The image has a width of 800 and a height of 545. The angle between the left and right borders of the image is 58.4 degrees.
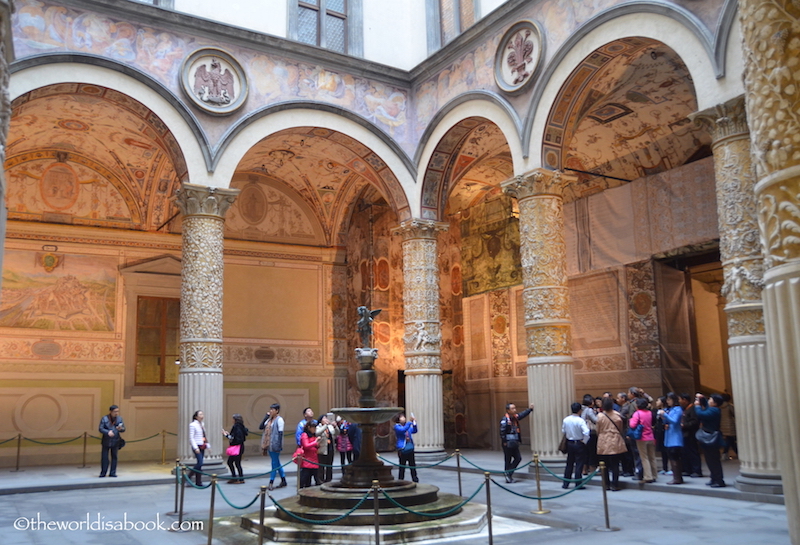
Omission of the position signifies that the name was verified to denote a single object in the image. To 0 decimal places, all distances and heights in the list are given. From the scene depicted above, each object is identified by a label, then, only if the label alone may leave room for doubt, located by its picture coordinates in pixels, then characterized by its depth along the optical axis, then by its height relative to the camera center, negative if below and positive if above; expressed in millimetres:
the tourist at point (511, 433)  11266 -921
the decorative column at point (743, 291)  8789 +1000
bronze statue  9600 +716
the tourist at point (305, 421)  10320 -605
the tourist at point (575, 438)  10523 -955
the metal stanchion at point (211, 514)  6737 -1253
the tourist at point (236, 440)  11912 -993
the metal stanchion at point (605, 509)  7384 -1490
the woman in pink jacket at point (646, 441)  10195 -1005
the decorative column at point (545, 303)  12211 +1208
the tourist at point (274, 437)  11016 -887
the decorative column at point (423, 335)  15000 +874
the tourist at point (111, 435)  12789 -919
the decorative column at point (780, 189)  3074 +812
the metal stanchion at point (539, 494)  8473 -1441
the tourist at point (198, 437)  11242 -863
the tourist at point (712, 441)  9469 -937
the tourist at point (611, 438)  10031 -927
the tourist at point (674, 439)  10000 -952
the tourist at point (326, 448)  10891 -1055
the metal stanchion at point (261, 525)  6368 -1278
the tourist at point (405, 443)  11242 -1041
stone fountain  7168 -1415
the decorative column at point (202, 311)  12891 +1279
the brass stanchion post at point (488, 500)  6457 -1141
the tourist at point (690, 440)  10031 -1011
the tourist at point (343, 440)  11773 -1014
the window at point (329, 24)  15609 +7803
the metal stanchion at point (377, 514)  6225 -1206
